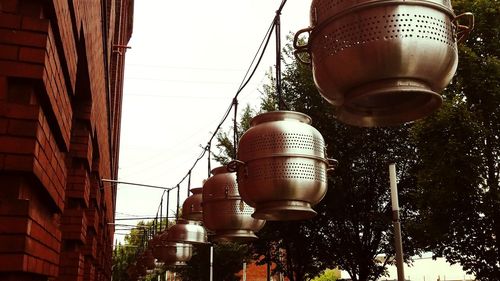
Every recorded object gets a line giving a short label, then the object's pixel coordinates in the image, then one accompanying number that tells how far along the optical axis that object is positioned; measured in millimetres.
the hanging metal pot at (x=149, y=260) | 12250
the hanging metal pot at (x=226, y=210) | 3559
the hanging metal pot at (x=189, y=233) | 5418
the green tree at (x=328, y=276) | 35812
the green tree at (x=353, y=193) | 14844
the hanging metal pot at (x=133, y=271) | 18594
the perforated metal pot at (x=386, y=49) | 1646
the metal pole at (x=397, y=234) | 6809
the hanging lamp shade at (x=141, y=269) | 15289
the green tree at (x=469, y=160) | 10773
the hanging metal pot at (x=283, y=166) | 2561
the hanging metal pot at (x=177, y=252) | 6590
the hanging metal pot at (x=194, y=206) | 4984
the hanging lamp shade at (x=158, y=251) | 6902
